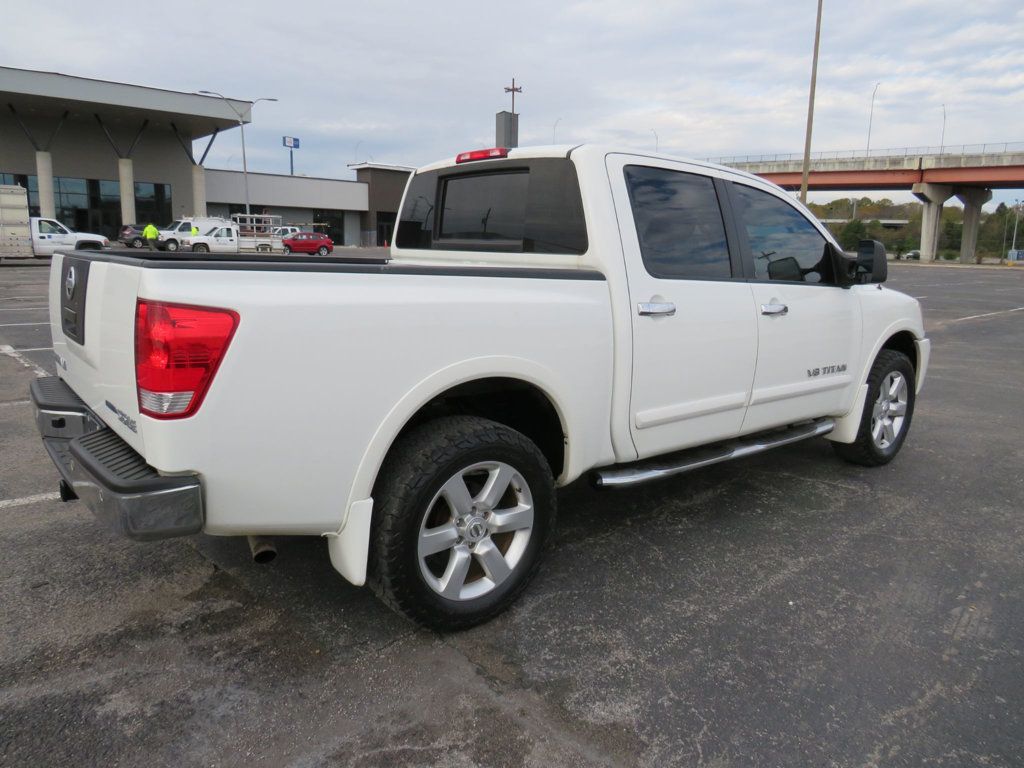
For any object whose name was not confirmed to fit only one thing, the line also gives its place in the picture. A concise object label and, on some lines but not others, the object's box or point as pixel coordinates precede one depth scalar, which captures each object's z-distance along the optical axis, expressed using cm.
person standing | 3372
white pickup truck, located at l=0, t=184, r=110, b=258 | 2812
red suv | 4369
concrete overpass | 5991
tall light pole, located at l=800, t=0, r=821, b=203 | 2456
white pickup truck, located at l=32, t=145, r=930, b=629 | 221
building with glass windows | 4091
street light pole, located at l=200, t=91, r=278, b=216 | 4438
